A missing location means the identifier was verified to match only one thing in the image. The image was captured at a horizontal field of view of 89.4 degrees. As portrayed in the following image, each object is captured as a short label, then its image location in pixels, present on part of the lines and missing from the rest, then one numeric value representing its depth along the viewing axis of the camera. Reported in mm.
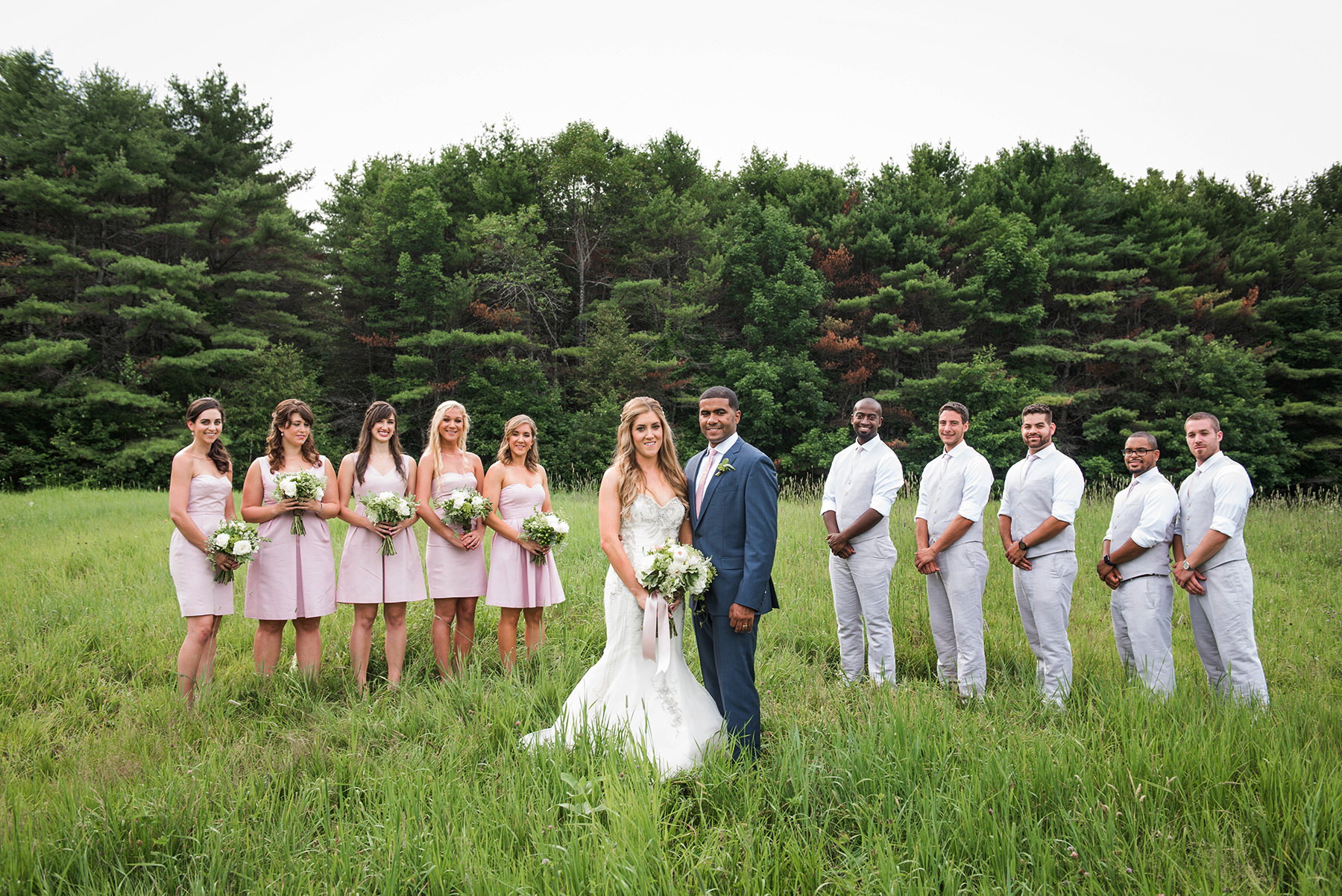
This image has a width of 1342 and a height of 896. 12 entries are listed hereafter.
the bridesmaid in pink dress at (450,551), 5828
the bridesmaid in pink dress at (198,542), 5246
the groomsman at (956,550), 5676
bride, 4070
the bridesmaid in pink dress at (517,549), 5828
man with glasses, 5293
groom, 3928
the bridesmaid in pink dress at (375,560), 5641
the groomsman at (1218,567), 5031
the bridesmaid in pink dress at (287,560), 5457
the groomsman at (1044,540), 5516
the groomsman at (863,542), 5988
